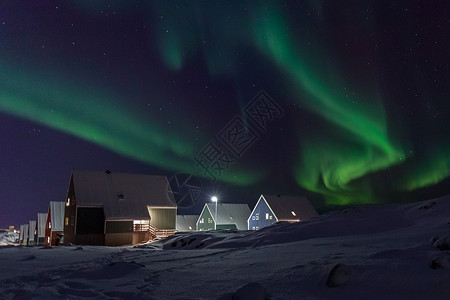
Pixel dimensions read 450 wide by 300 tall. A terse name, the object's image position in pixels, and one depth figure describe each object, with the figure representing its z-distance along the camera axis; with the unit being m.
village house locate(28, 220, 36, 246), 66.02
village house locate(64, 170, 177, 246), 32.50
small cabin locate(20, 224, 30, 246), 70.82
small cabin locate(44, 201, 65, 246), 42.97
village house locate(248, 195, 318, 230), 51.78
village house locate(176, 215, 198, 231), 63.13
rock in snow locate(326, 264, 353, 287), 5.35
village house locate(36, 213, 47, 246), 56.82
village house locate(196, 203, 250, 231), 56.48
